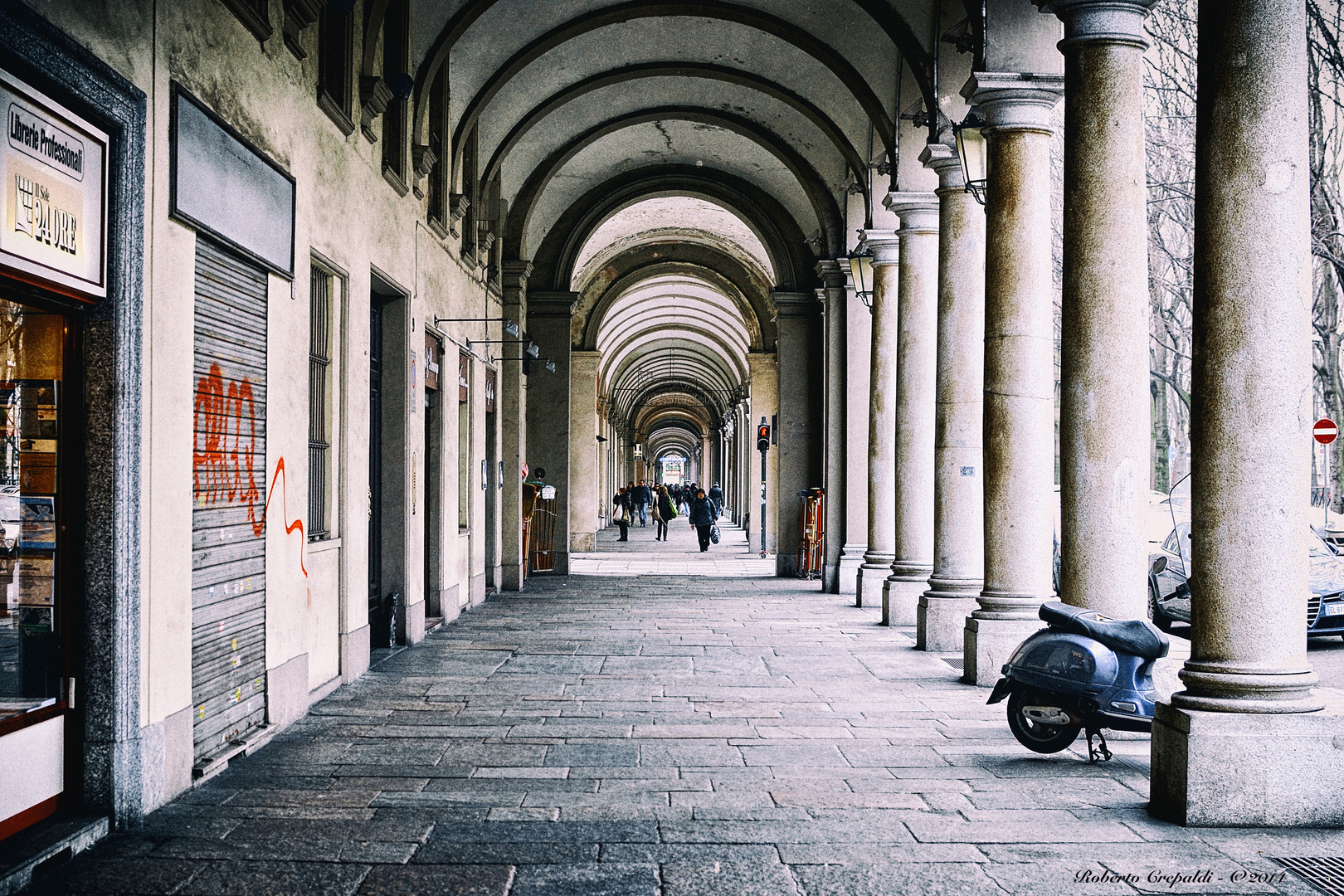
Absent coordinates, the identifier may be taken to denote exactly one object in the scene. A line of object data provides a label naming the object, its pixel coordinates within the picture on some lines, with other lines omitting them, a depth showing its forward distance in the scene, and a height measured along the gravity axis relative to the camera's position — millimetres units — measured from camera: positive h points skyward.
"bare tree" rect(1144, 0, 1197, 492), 16891 +4670
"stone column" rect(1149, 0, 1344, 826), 4898 +230
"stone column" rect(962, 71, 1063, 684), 8406 +592
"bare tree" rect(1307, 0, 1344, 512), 13430 +4174
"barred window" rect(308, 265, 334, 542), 7949 +455
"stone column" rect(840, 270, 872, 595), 16094 +406
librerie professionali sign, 4055 +998
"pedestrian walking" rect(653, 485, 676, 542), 32750 -1170
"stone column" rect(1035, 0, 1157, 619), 6656 +935
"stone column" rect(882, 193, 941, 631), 12180 +729
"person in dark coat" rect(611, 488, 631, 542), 31812 -1150
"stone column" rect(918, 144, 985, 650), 10211 +450
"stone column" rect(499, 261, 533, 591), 16641 +150
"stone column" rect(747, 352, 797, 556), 28125 +1745
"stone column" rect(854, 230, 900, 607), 13742 +627
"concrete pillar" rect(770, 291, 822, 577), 18641 +917
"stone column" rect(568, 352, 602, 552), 24281 +398
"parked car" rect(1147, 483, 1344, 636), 11094 -1169
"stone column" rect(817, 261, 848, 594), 16656 +666
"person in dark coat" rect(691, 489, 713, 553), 27031 -1118
